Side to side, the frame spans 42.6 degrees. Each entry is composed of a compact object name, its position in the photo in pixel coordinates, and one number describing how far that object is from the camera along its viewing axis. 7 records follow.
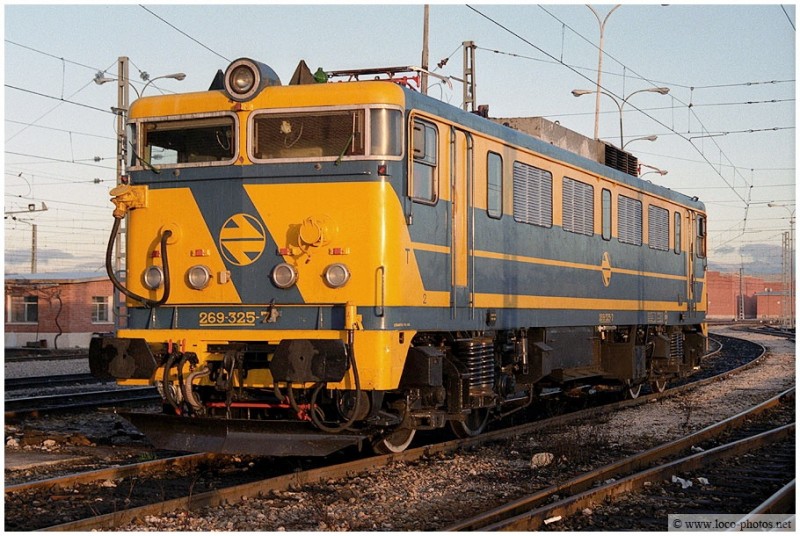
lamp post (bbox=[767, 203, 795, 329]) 68.12
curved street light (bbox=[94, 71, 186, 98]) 28.20
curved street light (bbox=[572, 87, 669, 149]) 33.40
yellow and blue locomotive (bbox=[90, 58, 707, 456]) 9.84
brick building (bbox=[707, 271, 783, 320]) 108.62
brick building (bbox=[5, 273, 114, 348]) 47.19
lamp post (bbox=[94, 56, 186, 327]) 24.97
